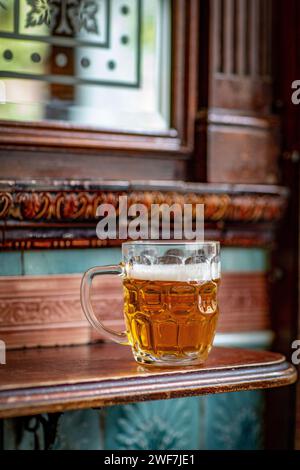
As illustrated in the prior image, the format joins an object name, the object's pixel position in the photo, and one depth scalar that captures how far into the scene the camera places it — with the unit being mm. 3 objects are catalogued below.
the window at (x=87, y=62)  1217
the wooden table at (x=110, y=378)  979
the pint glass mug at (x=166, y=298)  1054
